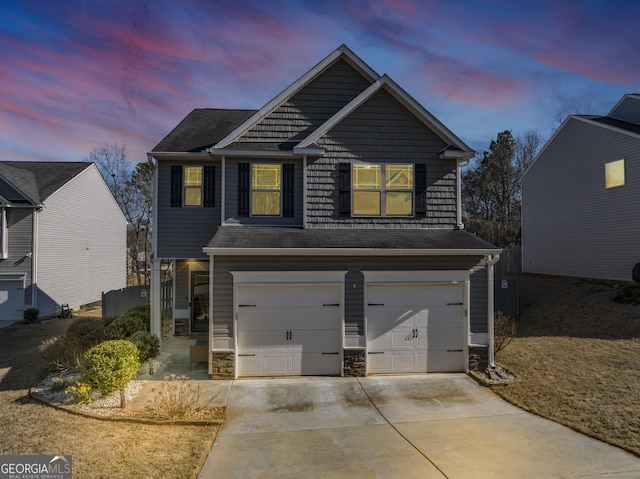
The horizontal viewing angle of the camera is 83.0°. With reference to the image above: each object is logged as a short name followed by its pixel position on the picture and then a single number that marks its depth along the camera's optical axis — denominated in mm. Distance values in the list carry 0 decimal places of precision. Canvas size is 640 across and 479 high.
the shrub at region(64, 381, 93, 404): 7242
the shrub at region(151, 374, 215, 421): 6688
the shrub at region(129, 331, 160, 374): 9680
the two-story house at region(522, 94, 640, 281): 15859
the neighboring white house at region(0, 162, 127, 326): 18172
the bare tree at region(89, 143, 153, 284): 30141
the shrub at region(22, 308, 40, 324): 17594
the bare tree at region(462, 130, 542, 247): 31734
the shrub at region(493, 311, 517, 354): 10672
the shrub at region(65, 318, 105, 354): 9773
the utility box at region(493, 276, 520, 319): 15438
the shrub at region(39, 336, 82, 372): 9119
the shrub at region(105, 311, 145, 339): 10516
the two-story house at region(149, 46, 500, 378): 9250
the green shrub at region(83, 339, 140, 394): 7270
